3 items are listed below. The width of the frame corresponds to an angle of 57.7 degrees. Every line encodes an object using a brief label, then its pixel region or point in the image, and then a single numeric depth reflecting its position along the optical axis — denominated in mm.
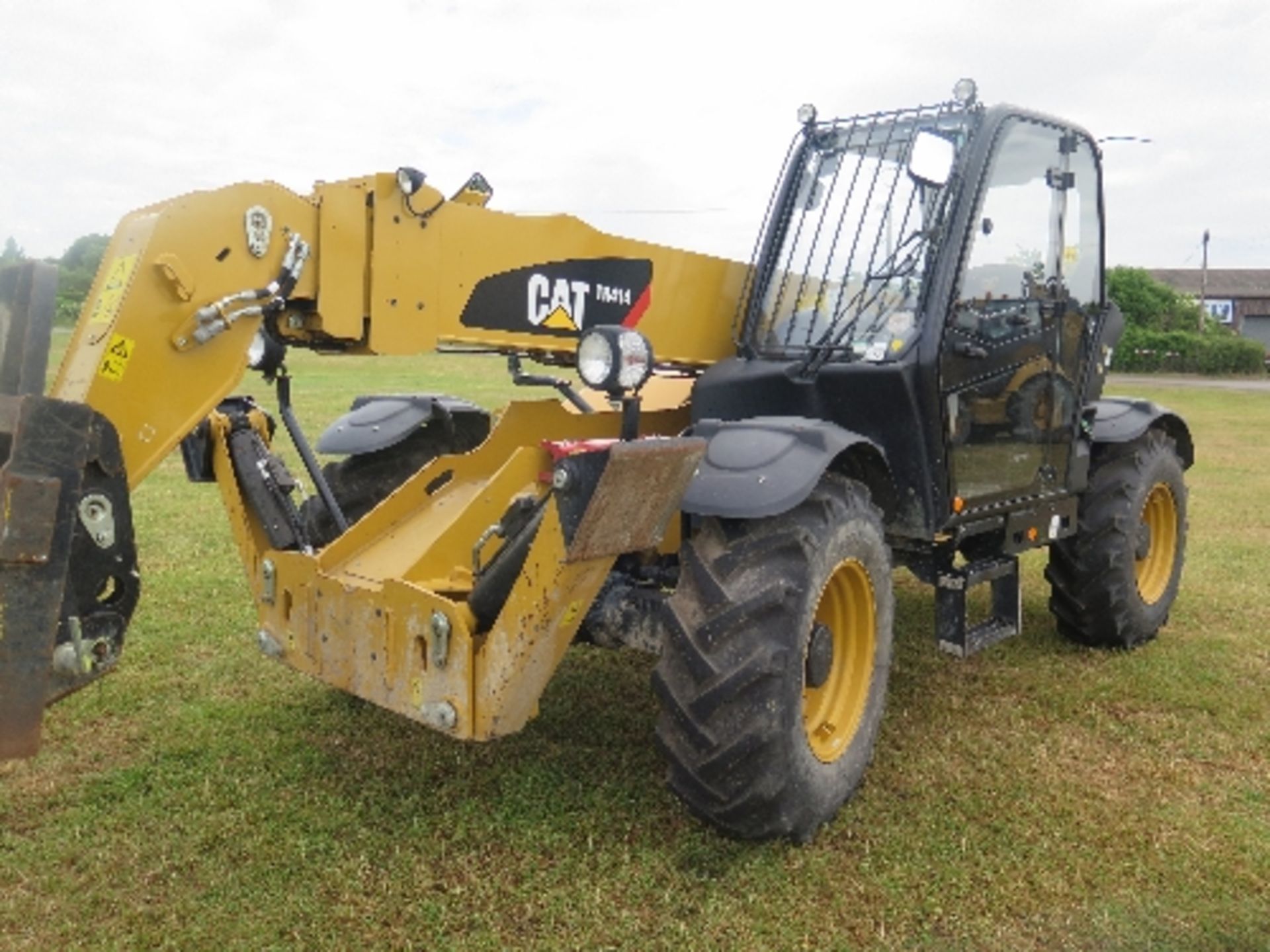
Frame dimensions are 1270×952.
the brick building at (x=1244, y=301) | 59284
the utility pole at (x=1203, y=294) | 47253
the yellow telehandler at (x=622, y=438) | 3117
